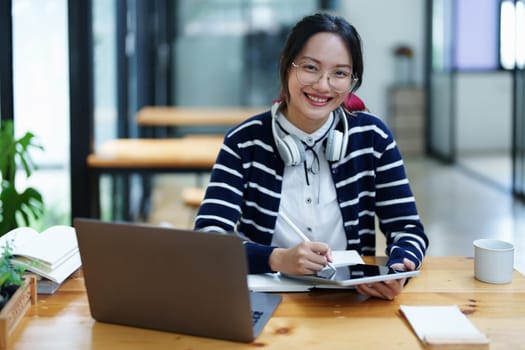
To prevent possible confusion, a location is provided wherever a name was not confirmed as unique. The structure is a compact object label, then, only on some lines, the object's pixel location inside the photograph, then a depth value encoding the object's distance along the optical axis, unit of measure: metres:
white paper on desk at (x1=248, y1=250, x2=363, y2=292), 2.18
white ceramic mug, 2.22
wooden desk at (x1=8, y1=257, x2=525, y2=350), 1.92
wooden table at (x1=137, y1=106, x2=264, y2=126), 6.14
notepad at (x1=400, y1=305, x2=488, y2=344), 1.91
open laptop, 1.86
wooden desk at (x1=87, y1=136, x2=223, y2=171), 4.00
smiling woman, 2.42
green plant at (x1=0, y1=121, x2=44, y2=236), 3.08
